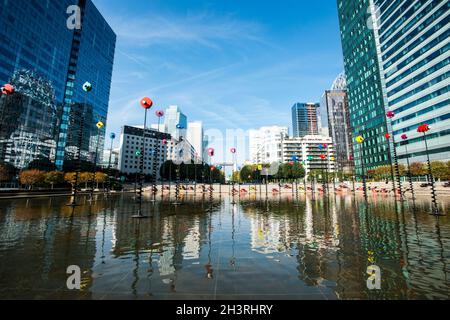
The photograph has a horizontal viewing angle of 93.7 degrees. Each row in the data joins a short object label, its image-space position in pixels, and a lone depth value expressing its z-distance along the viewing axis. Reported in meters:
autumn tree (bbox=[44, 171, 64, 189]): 50.12
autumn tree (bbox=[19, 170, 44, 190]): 44.14
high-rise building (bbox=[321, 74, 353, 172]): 148.50
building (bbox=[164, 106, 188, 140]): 197.49
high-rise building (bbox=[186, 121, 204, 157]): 188.00
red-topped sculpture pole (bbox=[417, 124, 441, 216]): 19.80
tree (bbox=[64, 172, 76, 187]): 56.35
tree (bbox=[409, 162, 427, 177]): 55.12
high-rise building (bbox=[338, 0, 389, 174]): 89.38
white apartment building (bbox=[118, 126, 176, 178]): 137.62
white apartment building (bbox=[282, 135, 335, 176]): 150.09
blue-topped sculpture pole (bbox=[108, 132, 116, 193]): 29.34
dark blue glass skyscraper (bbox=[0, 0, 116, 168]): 60.91
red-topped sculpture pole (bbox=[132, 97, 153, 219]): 14.91
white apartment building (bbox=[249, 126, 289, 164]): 159.00
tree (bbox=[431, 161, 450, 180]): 48.72
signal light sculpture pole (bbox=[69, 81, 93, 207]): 20.17
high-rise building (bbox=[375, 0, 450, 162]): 59.94
